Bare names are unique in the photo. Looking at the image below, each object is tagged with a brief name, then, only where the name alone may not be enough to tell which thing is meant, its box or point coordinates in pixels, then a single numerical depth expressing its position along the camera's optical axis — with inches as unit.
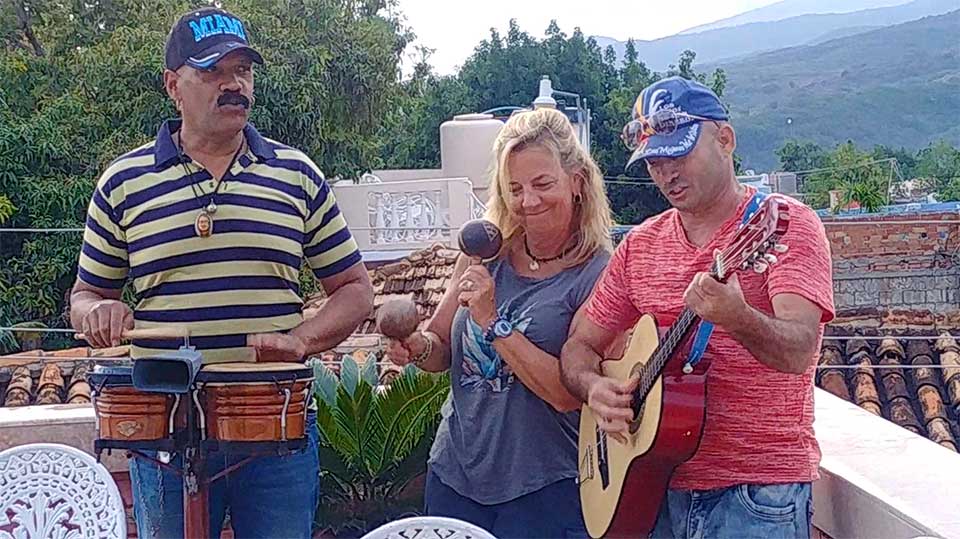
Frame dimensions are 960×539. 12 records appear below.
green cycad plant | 131.6
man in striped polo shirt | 95.7
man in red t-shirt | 77.5
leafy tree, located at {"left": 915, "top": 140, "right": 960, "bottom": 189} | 1737.2
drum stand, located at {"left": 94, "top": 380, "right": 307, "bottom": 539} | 83.5
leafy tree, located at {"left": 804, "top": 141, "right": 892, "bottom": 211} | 1120.2
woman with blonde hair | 97.4
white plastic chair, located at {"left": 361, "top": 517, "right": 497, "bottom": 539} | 74.4
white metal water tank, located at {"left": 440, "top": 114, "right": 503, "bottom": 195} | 552.4
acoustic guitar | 72.2
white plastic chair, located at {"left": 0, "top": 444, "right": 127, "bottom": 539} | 93.0
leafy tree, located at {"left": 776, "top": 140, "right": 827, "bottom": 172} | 1891.0
